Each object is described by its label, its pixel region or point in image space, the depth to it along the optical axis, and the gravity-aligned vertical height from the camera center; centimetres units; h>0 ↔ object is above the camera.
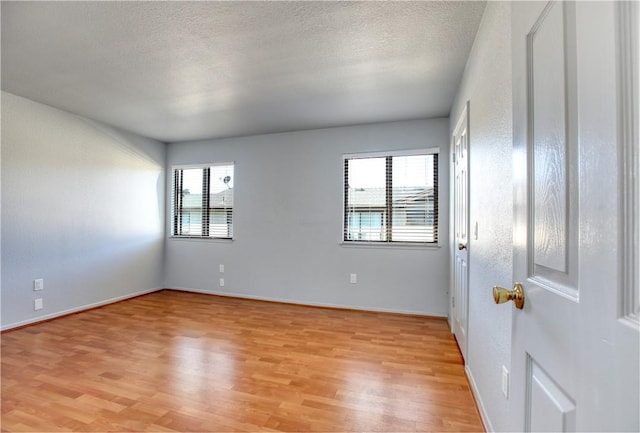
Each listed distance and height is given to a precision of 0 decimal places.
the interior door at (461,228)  241 -6
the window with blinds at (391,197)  374 +31
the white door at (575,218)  41 +1
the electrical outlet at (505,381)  138 -74
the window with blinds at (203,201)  473 +30
